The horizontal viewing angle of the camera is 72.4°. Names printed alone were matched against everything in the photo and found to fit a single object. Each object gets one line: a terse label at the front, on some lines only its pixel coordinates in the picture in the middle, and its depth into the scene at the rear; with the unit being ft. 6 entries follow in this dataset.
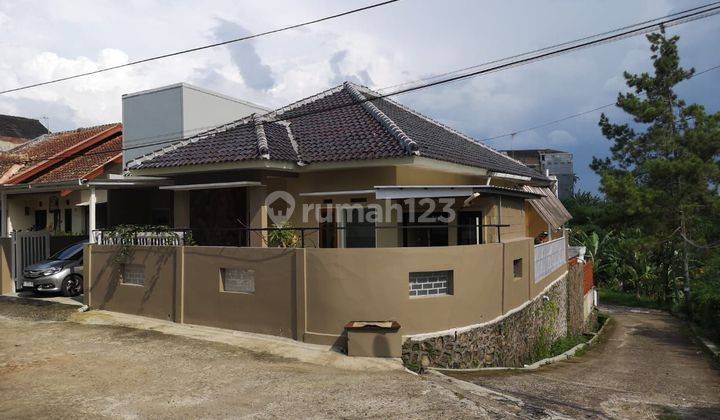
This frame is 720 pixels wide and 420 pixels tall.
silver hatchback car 46.68
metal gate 50.08
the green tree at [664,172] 73.97
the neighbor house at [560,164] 174.59
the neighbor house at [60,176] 61.87
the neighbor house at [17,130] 108.99
